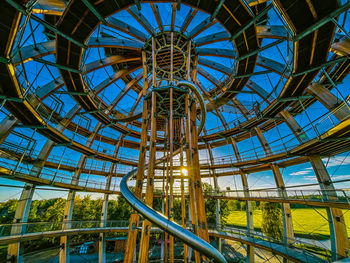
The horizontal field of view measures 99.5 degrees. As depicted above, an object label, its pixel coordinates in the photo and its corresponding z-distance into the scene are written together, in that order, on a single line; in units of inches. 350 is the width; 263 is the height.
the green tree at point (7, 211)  891.4
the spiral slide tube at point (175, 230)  164.6
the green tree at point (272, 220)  746.2
